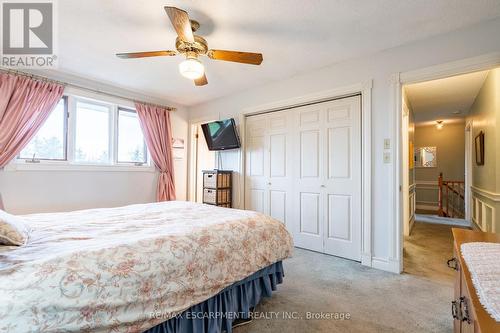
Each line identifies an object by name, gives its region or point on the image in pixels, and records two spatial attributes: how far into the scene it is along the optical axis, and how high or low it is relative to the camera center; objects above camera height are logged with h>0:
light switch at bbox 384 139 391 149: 2.72 +0.31
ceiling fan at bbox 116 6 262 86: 2.10 +1.04
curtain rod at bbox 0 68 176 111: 2.96 +1.21
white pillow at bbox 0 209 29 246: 1.23 -0.33
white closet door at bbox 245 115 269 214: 3.98 +0.09
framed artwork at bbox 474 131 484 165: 3.82 +0.39
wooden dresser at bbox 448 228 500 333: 0.62 -0.40
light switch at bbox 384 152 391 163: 2.72 +0.16
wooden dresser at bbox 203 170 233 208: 4.12 -0.30
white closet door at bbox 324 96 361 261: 3.02 -0.10
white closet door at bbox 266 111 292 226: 3.69 +0.07
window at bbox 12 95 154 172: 3.26 +0.45
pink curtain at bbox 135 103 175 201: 4.23 +0.52
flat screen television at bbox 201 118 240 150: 4.18 +0.64
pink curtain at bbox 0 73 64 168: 2.86 +0.74
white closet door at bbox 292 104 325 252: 3.35 -0.10
